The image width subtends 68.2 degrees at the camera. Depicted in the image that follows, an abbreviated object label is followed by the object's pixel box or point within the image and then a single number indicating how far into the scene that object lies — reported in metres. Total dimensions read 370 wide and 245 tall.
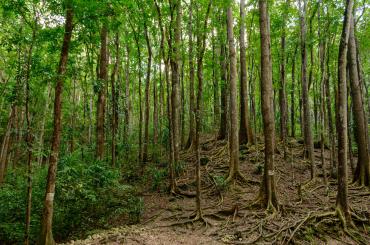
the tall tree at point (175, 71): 9.88
